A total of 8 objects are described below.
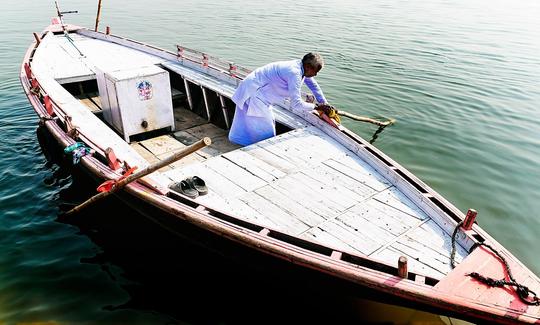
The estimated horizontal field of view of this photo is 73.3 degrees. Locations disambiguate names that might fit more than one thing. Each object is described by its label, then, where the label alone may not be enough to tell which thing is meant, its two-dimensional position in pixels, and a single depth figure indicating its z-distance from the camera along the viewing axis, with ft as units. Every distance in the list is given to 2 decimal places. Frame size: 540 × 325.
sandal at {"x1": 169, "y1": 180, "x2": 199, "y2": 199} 16.49
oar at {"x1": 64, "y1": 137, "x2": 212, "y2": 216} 13.91
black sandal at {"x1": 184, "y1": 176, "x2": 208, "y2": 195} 16.74
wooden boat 12.62
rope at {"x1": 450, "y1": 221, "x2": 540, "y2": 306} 11.71
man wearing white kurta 19.88
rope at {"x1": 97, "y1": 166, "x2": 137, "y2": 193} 16.80
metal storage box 23.34
